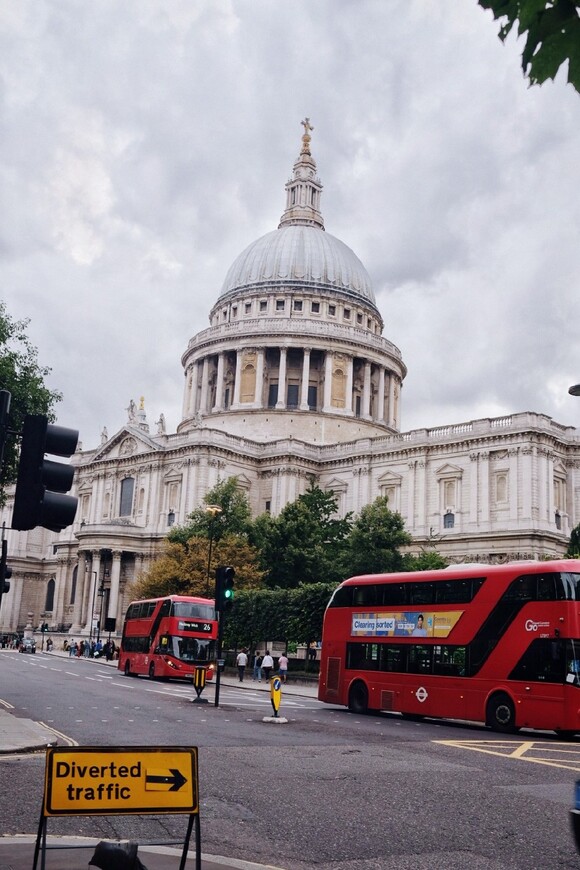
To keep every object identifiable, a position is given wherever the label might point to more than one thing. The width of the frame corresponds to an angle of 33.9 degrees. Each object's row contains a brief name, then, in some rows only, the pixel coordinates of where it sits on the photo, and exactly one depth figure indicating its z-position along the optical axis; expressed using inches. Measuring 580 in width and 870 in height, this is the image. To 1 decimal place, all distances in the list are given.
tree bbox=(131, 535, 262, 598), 2377.0
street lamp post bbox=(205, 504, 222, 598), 1985.0
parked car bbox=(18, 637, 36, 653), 2881.4
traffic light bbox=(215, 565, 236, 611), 1084.5
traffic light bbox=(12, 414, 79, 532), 357.1
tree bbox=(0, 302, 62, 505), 1187.3
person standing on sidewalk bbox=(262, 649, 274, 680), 1838.1
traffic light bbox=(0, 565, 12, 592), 925.8
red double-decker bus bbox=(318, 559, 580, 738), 879.1
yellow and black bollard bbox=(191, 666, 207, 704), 1144.2
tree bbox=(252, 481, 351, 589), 2466.8
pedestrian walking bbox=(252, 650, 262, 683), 1989.4
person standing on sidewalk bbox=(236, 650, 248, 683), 1881.0
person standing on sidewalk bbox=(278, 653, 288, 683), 1766.7
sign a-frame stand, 253.4
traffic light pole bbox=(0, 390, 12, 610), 389.9
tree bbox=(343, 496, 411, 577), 2481.5
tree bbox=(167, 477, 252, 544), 2585.4
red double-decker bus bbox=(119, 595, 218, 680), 1612.9
